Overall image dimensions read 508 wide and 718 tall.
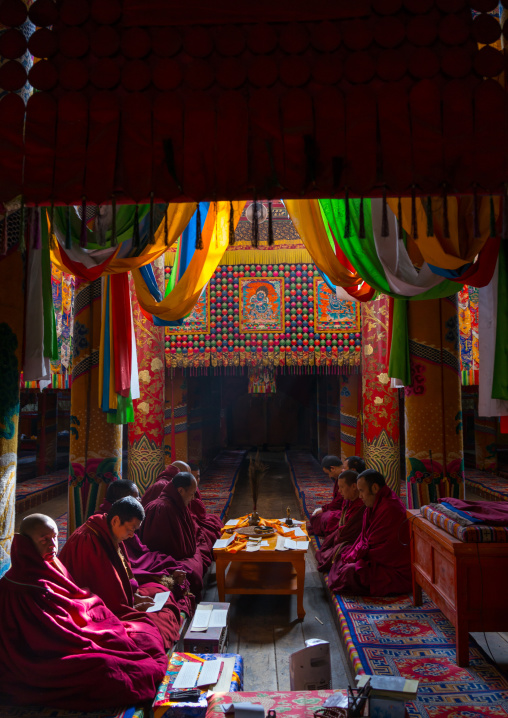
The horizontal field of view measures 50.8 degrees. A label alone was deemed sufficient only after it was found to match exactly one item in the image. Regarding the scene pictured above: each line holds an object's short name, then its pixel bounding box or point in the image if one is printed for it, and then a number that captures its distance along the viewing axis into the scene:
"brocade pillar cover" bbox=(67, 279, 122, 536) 5.27
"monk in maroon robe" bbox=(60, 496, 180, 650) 3.38
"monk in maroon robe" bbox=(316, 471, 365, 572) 5.27
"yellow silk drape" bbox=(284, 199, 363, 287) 3.86
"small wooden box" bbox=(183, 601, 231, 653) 3.35
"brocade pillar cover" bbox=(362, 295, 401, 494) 7.97
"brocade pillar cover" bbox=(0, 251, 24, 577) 3.01
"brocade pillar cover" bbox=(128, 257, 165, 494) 7.94
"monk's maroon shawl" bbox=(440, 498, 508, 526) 3.36
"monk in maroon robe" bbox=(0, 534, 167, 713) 2.63
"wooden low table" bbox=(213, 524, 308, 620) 4.68
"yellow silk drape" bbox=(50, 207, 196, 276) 3.28
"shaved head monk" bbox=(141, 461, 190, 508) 6.02
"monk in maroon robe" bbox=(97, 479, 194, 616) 4.31
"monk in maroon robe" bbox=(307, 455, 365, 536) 6.21
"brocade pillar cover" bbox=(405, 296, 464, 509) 4.98
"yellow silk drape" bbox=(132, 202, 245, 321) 4.10
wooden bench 3.16
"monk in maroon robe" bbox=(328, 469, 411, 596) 4.52
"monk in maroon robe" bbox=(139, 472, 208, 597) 4.95
